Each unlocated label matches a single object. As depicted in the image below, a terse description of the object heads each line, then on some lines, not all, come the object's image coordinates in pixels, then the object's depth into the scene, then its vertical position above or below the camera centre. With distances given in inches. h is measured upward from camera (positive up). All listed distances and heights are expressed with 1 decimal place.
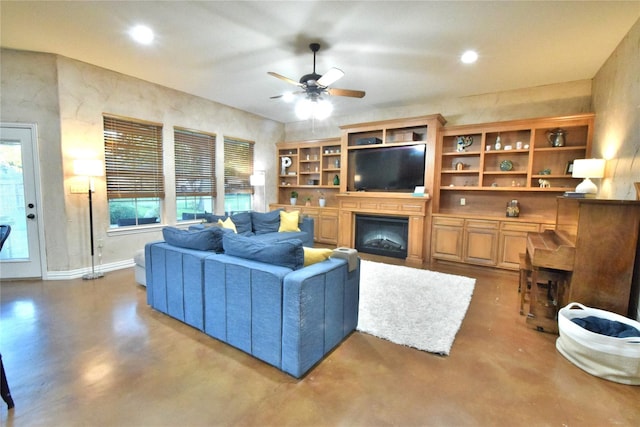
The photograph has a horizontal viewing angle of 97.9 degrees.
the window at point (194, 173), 206.1 +12.6
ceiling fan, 119.9 +49.3
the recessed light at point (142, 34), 119.2 +68.3
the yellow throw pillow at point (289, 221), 210.5 -22.9
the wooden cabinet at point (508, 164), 167.9 +20.2
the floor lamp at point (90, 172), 149.2 +8.3
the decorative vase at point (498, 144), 182.7 +32.9
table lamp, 124.9 +11.4
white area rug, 99.0 -49.8
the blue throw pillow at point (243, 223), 201.6 -24.2
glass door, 146.3 -7.9
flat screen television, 202.2 +18.4
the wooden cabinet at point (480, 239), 168.1 -29.3
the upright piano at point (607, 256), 90.7 -20.1
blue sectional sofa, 76.4 -33.4
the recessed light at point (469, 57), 134.1 +68.0
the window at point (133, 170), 171.5 +11.5
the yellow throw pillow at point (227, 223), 180.4 -22.1
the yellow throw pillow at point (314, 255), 90.6 -21.0
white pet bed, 75.8 -44.5
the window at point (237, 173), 241.6 +14.9
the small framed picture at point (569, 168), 165.0 +16.2
